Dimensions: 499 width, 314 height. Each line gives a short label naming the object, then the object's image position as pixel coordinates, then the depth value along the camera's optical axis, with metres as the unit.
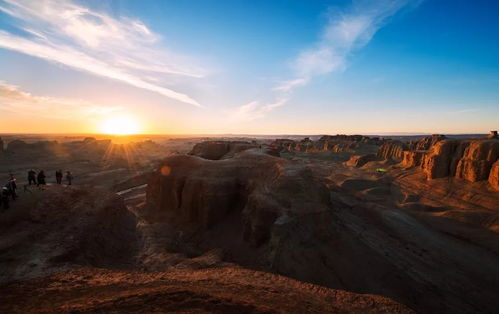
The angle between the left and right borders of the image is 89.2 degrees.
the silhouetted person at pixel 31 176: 20.64
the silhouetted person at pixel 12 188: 15.18
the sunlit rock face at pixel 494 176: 28.41
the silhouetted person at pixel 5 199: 14.40
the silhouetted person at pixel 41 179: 19.75
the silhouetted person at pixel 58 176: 24.57
